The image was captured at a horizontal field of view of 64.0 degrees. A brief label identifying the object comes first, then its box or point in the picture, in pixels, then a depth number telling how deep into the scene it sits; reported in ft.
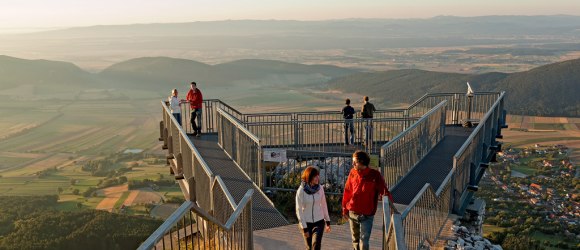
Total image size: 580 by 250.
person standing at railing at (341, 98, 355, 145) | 48.14
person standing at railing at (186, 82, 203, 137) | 48.72
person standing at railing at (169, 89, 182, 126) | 50.16
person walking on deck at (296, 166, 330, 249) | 19.30
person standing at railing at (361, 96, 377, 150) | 45.88
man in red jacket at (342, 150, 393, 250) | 19.22
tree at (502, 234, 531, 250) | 122.16
